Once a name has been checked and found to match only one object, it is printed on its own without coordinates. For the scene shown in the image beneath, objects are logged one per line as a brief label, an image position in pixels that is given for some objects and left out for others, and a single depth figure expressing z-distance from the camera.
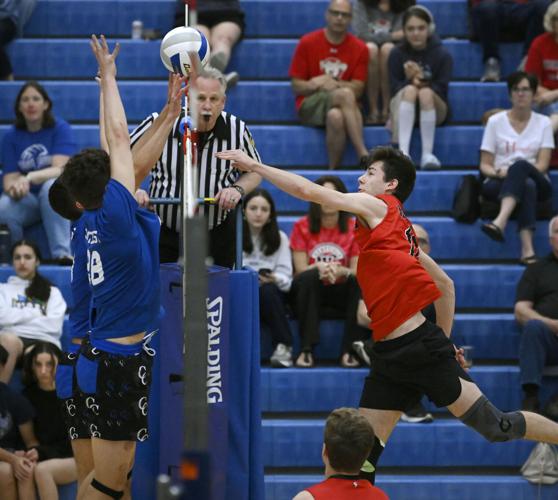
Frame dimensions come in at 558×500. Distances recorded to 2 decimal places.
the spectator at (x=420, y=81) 19.56
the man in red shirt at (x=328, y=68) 19.86
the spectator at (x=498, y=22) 21.08
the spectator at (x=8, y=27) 20.86
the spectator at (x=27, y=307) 16.36
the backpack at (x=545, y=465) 15.66
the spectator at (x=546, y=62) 20.11
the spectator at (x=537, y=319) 16.33
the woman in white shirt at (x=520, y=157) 18.31
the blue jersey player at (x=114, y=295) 10.39
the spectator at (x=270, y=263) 16.80
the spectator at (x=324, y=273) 16.87
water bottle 21.59
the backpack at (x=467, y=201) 18.69
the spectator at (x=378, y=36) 20.53
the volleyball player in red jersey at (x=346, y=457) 9.39
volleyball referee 12.75
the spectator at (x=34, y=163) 18.12
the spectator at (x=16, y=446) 15.02
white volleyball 11.98
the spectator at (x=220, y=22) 20.78
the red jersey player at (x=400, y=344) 11.45
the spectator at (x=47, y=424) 15.03
